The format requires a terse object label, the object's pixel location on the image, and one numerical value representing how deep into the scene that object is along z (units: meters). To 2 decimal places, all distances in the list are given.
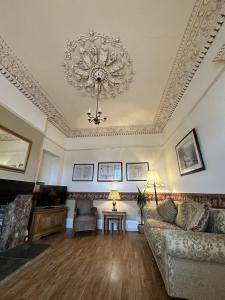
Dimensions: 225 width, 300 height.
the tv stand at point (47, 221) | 3.23
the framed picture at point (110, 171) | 4.78
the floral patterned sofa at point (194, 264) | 1.24
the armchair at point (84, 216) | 3.65
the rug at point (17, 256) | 1.92
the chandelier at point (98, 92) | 2.64
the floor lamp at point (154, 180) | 3.88
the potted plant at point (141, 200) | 4.25
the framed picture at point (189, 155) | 2.44
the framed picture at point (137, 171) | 4.66
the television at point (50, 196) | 3.58
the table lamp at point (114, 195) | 4.14
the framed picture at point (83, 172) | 4.95
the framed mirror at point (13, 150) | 2.72
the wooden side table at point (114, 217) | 4.09
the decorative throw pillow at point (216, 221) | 1.52
